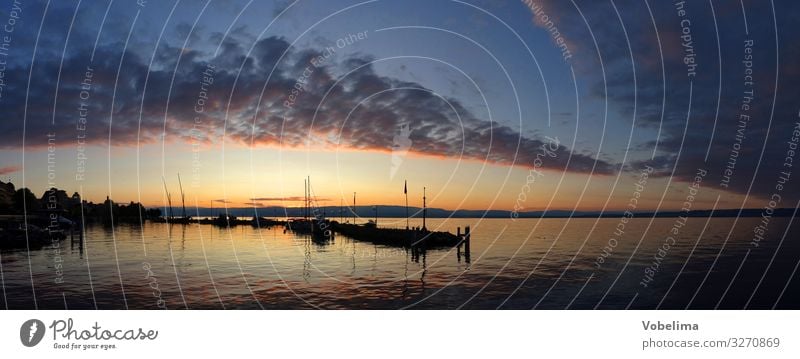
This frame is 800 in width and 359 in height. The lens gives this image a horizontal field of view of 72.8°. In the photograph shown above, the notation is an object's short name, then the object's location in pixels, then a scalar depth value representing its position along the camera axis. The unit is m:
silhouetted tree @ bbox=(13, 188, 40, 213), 98.81
